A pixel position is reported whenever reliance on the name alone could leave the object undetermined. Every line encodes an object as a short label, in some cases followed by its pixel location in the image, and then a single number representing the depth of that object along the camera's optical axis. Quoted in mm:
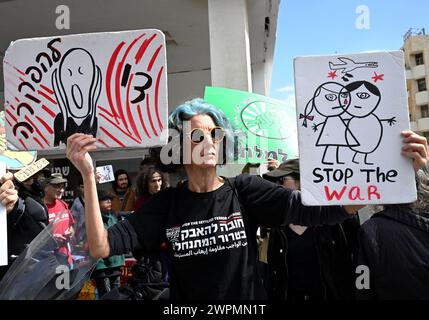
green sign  3164
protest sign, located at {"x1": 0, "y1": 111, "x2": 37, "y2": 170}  2221
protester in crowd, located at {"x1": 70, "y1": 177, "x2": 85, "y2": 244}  2258
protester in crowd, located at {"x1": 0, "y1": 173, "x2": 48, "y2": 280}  2643
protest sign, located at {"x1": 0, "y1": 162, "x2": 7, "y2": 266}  1758
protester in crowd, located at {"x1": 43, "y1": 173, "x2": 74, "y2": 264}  2178
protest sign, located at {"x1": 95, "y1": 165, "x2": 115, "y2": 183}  5719
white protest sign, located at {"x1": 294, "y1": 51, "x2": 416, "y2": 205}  1513
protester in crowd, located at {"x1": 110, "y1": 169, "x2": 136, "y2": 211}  5078
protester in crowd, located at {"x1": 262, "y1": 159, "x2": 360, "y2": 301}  2451
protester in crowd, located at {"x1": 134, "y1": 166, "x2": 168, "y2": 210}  4176
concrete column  4934
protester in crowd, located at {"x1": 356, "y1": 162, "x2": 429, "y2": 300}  1704
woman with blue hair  1513
